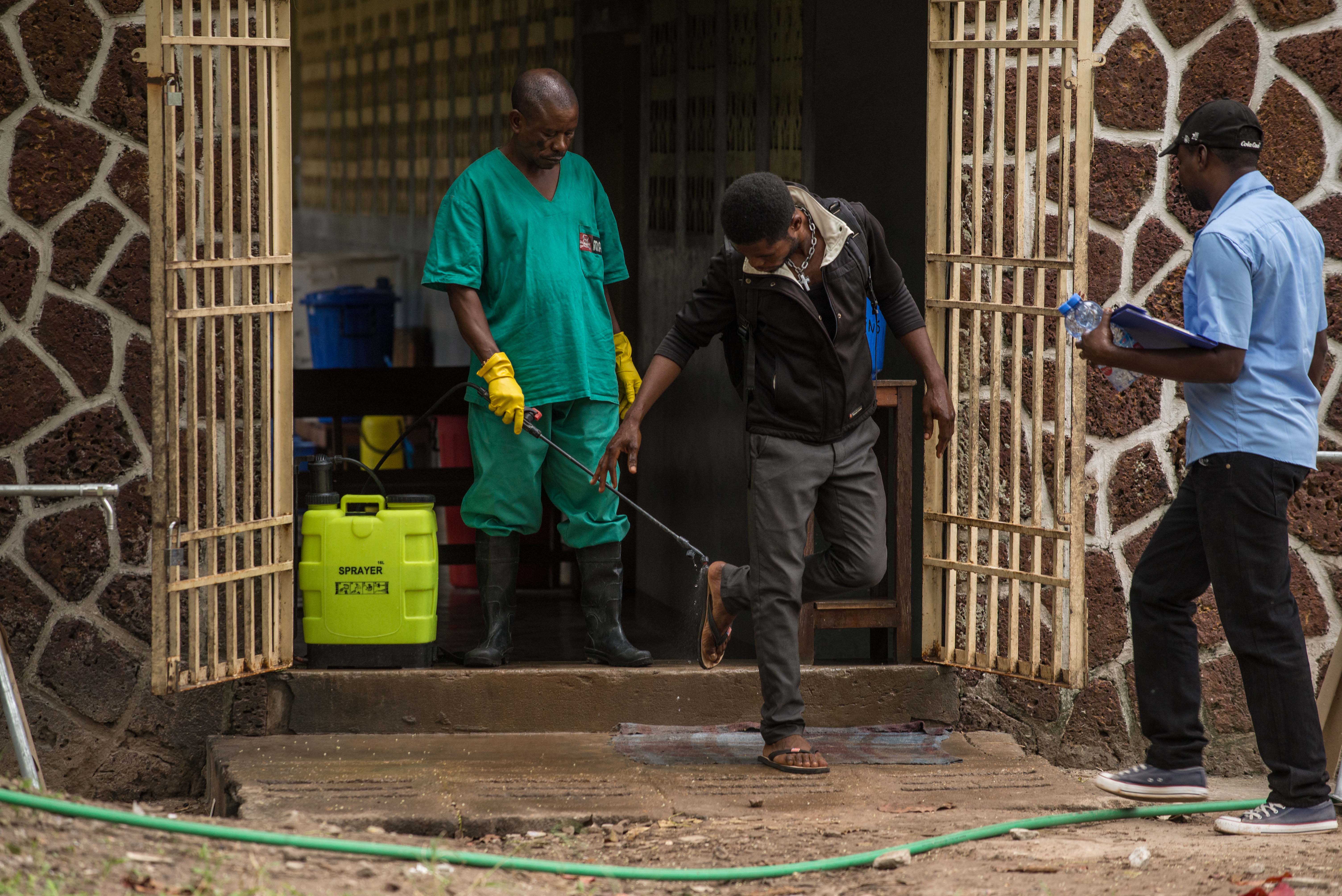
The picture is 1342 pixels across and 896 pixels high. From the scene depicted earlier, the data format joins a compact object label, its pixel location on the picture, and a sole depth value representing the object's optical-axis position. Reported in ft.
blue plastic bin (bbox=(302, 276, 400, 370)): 74.43
